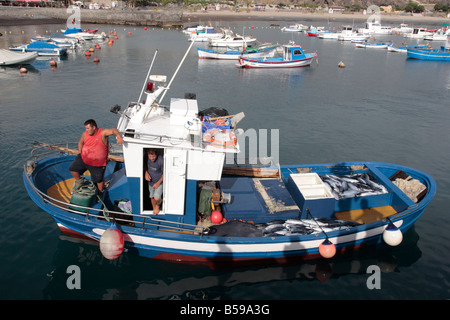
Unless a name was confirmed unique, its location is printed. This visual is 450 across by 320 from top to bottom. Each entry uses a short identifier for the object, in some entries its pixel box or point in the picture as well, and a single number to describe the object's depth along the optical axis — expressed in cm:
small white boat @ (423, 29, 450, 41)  7350
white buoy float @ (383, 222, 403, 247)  960
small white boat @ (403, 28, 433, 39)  7731
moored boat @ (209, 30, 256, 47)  5431
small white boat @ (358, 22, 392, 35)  8404
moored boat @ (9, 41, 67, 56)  4302
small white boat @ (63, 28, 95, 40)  5503
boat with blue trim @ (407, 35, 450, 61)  4969
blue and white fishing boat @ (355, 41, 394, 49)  6244
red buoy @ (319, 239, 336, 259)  915
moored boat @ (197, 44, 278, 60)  4634
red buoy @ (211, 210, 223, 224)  1004
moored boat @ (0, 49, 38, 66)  3581
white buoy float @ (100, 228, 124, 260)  851
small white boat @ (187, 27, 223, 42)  6198
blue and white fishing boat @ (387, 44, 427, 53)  5731
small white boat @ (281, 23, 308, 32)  8225
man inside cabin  908
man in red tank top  956
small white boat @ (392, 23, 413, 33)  8531
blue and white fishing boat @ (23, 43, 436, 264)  915
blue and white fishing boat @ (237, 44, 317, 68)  4134
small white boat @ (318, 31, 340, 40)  7298
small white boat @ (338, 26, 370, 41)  6828
